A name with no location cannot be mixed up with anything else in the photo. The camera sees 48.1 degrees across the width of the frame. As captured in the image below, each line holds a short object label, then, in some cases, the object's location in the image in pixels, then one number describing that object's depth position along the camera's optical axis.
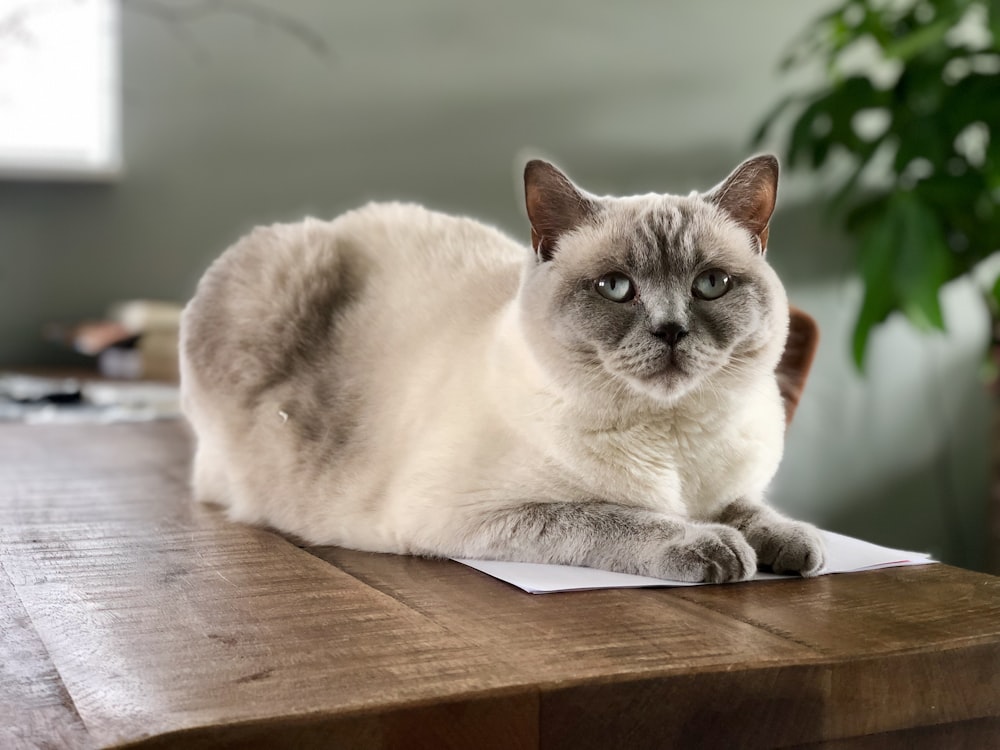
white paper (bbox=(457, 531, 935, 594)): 0.98
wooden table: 0.65
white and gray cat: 1.04
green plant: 2.62
